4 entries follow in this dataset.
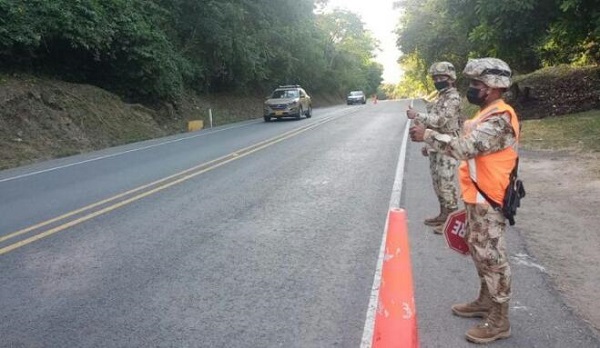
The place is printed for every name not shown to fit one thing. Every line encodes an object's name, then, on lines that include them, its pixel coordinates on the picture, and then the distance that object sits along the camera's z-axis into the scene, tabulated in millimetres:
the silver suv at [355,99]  52312
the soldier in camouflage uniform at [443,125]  5868
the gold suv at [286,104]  25844
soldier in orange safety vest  3473
